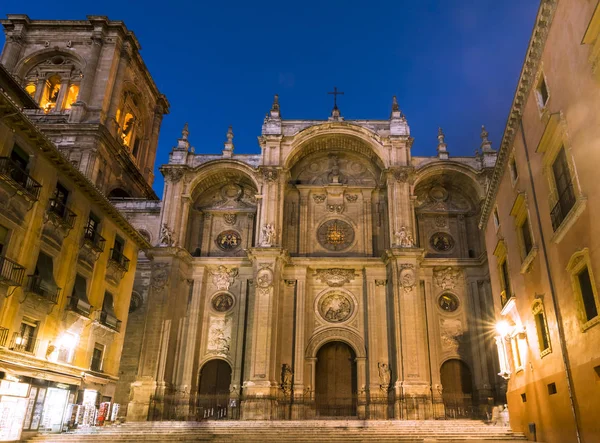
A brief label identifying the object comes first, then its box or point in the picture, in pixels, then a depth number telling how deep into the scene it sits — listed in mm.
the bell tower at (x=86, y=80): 37000
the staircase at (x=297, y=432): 18203
